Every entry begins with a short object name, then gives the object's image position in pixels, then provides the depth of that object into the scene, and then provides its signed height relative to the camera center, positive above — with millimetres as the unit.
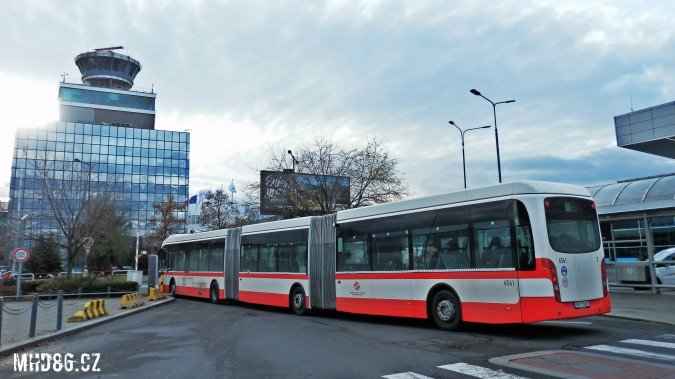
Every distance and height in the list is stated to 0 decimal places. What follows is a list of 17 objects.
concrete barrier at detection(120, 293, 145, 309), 20781 -1403
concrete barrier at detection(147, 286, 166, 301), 25241 -1362
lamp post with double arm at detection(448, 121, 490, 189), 30484 +7728
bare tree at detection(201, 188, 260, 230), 54688 +6123
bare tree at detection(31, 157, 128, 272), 30672 +3990
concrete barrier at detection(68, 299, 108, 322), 15984 -1430
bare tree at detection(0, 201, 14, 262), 34188 +2604
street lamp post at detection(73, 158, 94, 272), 31456 +4505
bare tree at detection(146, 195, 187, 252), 66438 +5936
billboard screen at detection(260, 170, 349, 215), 33875 +4936
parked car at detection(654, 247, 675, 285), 21969 -820
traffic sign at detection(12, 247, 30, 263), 25312 +785
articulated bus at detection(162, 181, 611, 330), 10469 +53
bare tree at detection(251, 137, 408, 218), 33844 +5386
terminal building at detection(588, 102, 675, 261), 19062 +2288
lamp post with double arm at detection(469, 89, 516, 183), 26530 +6471
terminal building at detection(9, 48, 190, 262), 94000 +25372
